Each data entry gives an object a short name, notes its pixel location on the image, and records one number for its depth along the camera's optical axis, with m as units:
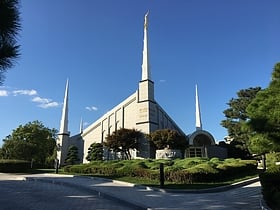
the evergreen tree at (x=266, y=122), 5.90
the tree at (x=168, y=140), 20.46
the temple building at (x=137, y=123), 23.20
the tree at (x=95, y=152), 25.38
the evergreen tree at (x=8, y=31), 4.72
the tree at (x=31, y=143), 24.79
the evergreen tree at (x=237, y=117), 25.31
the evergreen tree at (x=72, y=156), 26.56
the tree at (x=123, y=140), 22.19
